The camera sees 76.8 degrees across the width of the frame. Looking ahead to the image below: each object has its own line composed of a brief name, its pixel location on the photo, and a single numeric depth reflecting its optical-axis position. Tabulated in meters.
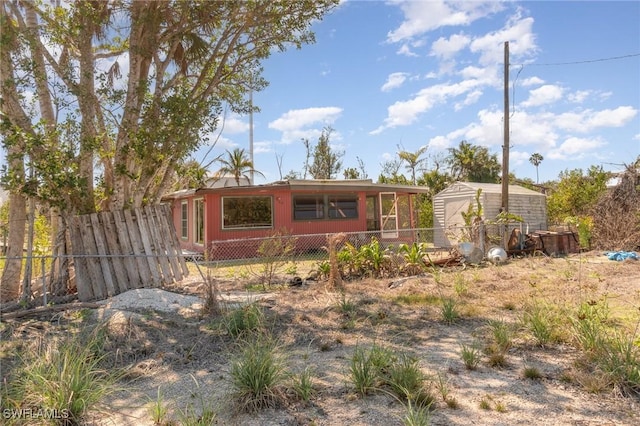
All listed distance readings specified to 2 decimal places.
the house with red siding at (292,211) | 14.02
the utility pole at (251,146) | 25.47
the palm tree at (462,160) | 31.27
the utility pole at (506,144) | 14.43
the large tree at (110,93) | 6.73
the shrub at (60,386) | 2.57
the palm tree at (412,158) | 29.58
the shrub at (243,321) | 4.45
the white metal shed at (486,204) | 16.19
